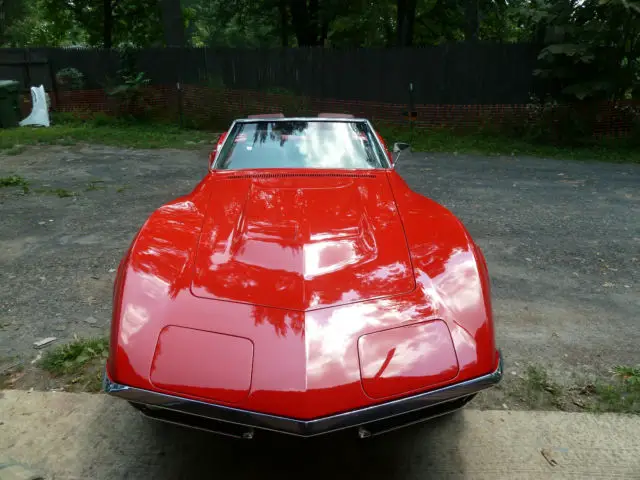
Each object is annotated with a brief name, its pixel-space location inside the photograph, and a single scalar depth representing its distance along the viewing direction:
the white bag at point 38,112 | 14.36
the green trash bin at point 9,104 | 13.58
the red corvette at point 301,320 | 1.98
